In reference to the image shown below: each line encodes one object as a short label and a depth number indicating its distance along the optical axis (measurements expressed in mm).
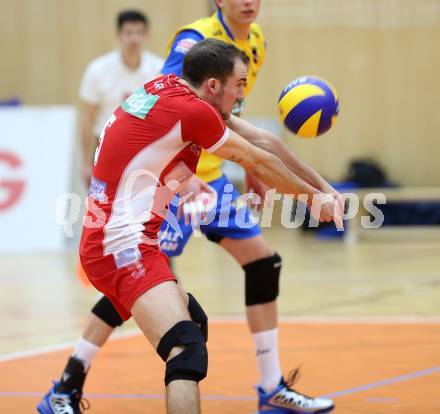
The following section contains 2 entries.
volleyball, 8570
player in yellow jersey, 9578
